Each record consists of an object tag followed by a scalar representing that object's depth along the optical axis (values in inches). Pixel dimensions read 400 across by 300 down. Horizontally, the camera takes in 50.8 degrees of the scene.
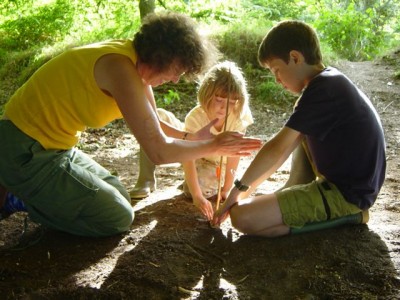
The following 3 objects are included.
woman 89.0
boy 89.7
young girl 111.7
